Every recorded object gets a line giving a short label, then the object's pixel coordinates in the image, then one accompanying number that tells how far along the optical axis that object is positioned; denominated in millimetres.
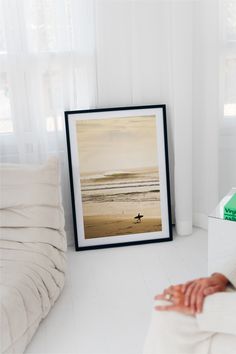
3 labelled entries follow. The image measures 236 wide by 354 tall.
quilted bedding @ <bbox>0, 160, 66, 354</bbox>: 1965
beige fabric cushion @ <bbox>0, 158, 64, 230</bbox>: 2205
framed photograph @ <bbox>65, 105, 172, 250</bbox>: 2682
